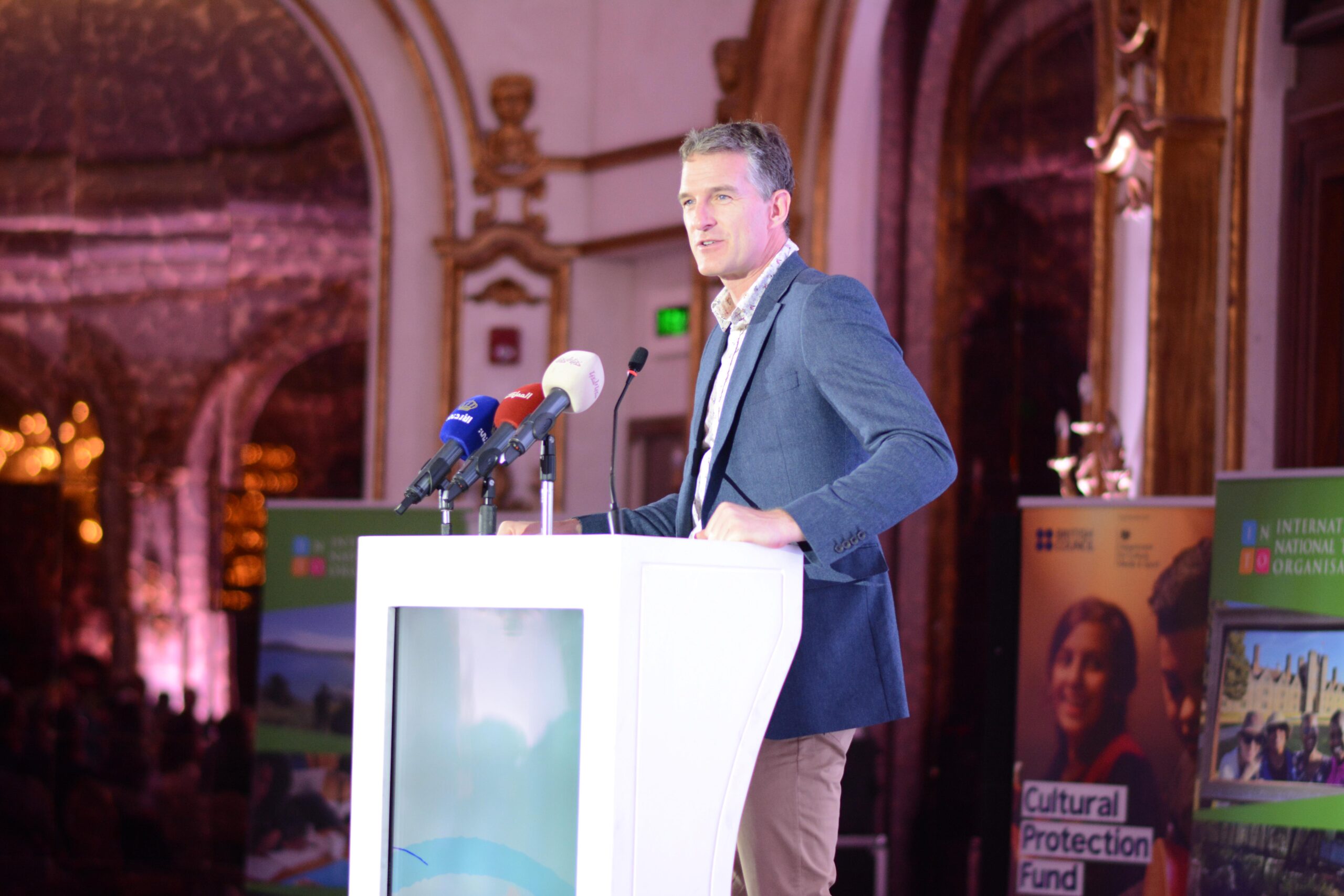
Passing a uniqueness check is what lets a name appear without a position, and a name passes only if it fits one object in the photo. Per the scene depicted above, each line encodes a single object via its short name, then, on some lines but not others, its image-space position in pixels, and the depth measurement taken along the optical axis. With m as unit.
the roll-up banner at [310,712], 10.96
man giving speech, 5.15
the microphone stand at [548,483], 5.23
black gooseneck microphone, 5.32
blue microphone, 5.25
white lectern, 4.94
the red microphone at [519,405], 5.30
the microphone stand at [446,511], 5.20
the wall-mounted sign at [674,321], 14.08
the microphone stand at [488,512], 5.27
